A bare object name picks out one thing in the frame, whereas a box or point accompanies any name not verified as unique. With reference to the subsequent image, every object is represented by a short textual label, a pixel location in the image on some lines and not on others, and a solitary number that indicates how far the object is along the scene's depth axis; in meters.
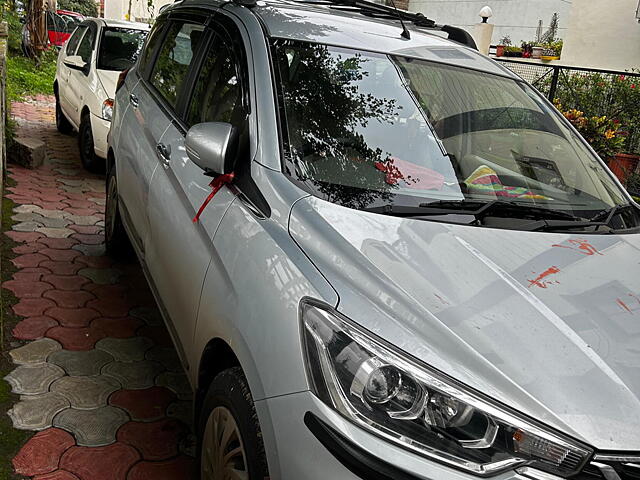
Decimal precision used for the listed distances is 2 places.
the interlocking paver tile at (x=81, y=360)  3.32
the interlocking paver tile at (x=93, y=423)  2.81
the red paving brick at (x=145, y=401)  3.05
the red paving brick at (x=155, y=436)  2.80
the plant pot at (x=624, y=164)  8.34
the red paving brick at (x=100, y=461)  2.61
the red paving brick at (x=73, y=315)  3.79
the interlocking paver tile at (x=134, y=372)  3.29
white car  6.71
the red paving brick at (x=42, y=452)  2.59
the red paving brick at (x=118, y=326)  3.75
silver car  1.54
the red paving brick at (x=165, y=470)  2.64
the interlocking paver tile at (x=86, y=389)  3.06
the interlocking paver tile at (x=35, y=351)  3.35
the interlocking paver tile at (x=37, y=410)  2.86
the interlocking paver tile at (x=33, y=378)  3.11
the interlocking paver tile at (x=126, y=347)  3.52
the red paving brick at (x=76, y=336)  3.55
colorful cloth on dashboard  2.53
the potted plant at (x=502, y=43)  17.06
